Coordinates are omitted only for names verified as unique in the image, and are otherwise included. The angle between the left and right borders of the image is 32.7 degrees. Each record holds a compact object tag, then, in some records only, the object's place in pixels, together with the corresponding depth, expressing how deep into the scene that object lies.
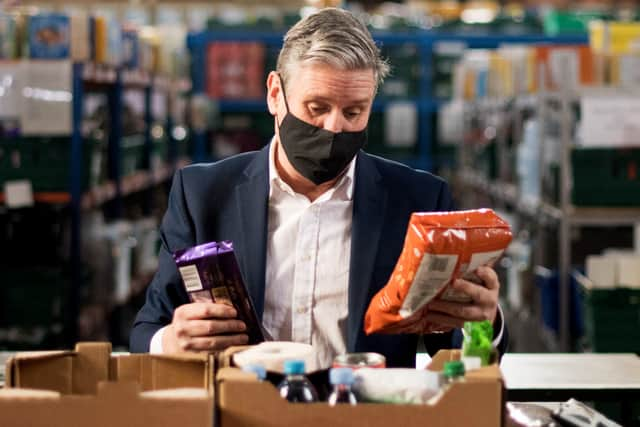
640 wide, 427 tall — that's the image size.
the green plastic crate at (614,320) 5.17
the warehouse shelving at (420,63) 13.15
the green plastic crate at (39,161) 5.82
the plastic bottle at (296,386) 1.66
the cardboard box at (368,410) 1.59
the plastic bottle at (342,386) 1.63
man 2.43
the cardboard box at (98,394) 1.58
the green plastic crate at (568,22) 13.41
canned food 1.81
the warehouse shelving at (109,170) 5.86
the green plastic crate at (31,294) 5.79
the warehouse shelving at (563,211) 5.84
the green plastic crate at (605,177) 5.74
